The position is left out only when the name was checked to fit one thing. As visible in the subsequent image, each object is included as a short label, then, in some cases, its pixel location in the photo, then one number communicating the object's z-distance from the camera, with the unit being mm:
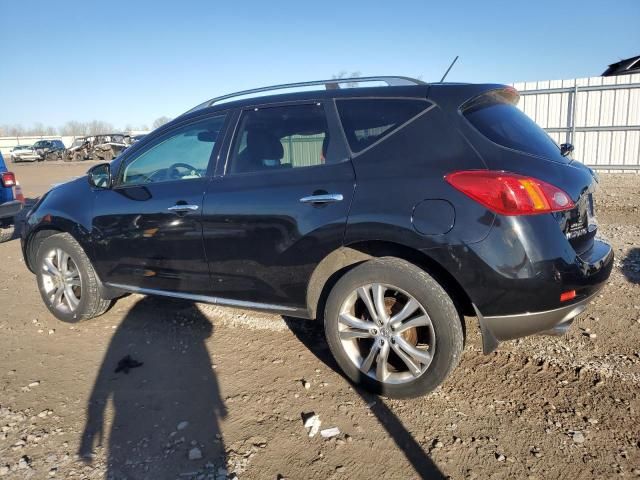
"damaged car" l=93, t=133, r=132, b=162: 30109
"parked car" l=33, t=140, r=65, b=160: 35625
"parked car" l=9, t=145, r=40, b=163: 34722
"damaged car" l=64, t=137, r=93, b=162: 31578
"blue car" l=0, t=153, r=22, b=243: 7195
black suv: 2418
